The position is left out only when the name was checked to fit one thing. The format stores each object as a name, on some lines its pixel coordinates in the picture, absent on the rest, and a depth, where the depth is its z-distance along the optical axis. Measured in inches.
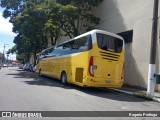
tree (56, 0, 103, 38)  436.2
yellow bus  284.5
